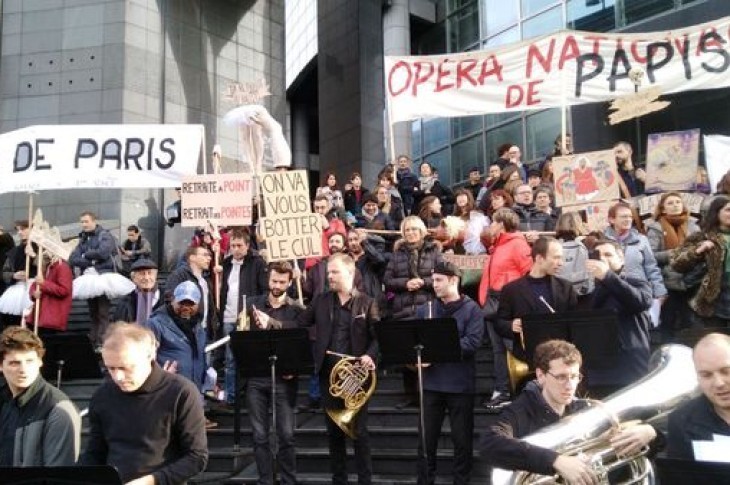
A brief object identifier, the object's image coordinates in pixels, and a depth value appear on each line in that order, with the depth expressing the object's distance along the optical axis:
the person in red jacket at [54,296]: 10.82
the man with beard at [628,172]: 11.13
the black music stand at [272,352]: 7.18
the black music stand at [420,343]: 6.75
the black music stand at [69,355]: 7.79
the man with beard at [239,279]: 9.70
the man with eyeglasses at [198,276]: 9.28
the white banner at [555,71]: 11.77
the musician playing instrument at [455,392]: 6.91
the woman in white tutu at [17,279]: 11.18
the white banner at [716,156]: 11.12
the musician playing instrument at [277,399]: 7.35
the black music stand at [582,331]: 6.00
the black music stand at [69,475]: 3.47
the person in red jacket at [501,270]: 8.00
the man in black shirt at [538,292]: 6.80
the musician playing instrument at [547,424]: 4.20
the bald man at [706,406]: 3.74
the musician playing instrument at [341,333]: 7.23
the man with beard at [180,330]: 7.92
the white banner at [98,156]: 11.52
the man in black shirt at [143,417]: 4.18
